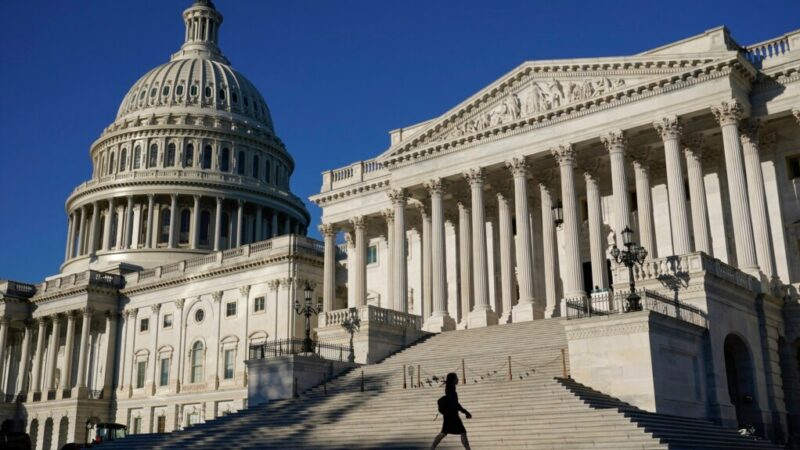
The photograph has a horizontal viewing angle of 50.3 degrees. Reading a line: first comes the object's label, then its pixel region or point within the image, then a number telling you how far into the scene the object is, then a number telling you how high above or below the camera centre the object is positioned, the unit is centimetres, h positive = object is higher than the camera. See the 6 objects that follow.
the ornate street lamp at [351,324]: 4581 +520
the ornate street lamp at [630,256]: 3158 +611
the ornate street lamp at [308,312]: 4265 +566
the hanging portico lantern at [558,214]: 5300 +1255
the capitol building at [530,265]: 3553 +1069
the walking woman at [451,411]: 1944 +23
